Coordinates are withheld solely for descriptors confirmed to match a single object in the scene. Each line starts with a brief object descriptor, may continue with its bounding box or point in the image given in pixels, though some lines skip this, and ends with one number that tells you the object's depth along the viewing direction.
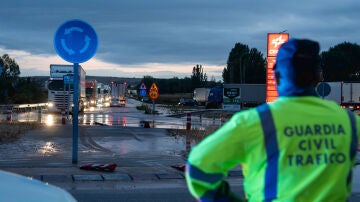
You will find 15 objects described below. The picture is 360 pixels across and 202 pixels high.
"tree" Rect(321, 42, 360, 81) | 90.12
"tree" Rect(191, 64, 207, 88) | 124.59
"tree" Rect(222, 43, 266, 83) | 94.19
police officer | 2.33
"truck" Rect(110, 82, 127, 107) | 85.04
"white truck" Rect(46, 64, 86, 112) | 41.91
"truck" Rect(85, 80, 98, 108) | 56.06
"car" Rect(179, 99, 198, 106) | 83.47
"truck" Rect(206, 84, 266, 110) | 61.72
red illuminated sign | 24.92
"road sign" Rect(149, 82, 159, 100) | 27.41
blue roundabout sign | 10.98
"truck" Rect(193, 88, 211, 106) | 83.06
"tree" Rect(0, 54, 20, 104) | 60.45
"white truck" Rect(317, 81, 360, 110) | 48.41
